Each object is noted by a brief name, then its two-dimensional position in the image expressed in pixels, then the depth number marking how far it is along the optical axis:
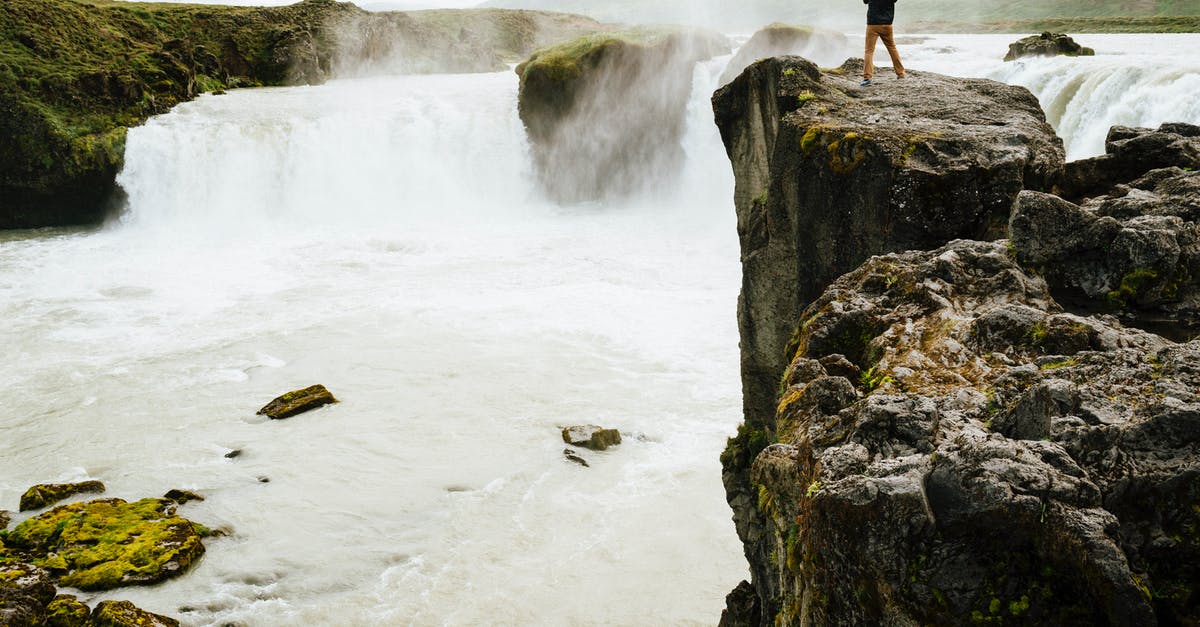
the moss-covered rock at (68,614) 7.97
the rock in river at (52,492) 10.65
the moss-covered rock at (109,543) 9.00
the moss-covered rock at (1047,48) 29.62
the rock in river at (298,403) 13.47
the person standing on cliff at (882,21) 11.13
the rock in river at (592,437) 12.29
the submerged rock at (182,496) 10.80
